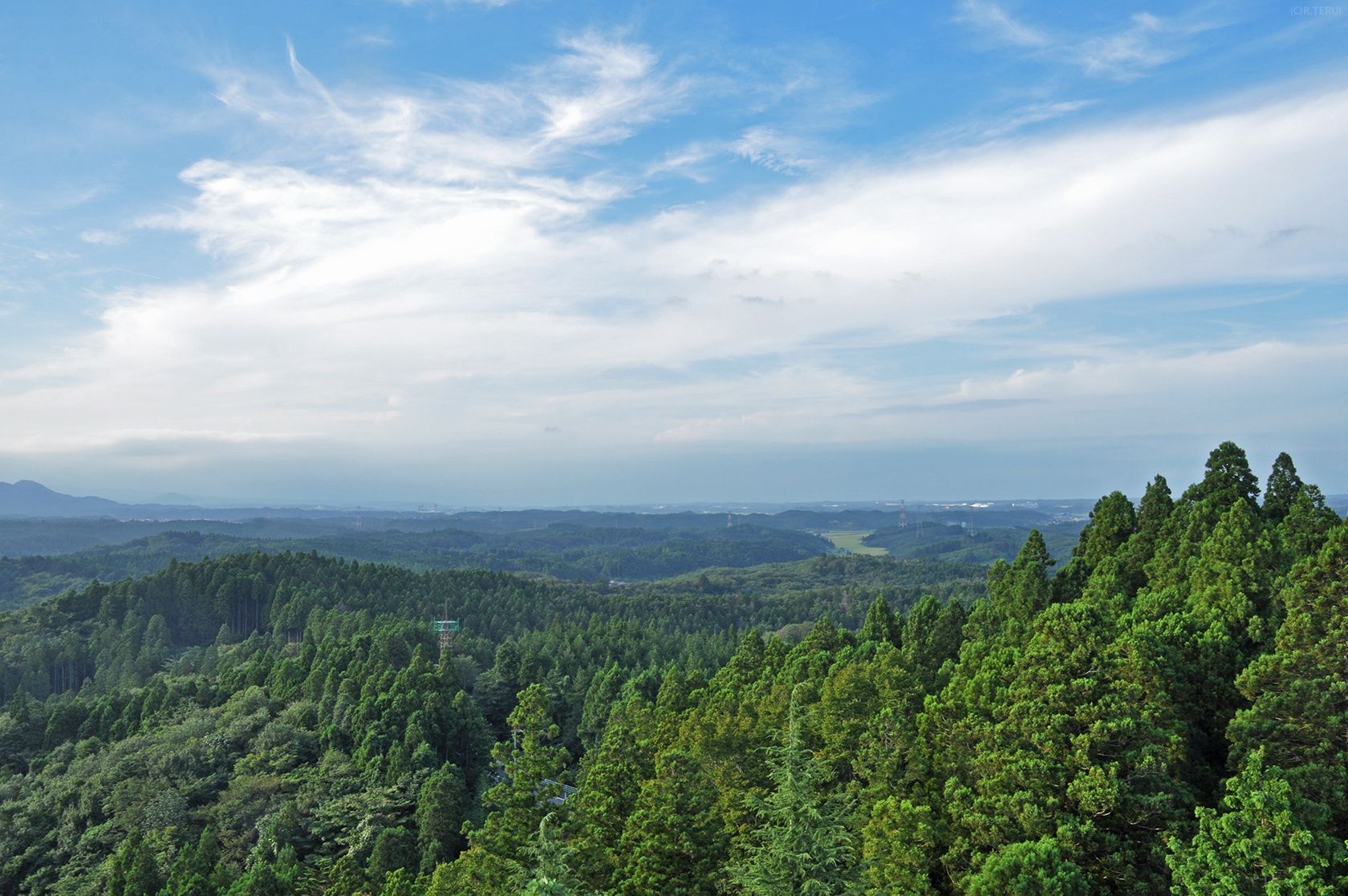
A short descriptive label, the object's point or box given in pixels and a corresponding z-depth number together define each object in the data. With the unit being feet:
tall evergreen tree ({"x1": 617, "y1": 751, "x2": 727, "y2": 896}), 88.12
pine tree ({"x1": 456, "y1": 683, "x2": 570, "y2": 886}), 104.53
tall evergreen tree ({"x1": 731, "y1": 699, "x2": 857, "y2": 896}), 71.97
